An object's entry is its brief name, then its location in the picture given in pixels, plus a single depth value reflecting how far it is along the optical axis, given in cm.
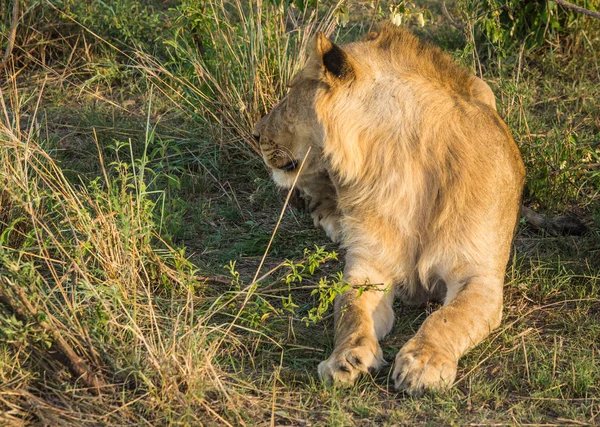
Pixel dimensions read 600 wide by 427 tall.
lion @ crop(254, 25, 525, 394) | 704
